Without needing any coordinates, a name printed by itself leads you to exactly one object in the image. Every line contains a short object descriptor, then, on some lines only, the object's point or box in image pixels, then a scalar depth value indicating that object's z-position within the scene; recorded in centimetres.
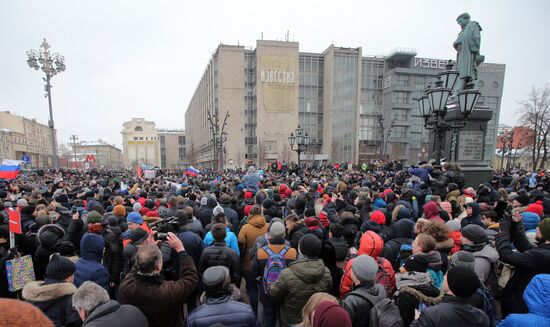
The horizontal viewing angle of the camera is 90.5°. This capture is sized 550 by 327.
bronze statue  1173
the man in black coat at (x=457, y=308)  219
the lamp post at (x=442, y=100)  750
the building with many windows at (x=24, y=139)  6812
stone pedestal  1101
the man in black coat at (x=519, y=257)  318
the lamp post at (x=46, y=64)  1747
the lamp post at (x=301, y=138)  1798
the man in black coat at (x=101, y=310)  203
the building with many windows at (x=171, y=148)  12269
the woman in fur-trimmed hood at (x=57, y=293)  270
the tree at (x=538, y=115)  3158
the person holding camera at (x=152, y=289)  254
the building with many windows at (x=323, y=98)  6291
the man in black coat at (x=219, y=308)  241
